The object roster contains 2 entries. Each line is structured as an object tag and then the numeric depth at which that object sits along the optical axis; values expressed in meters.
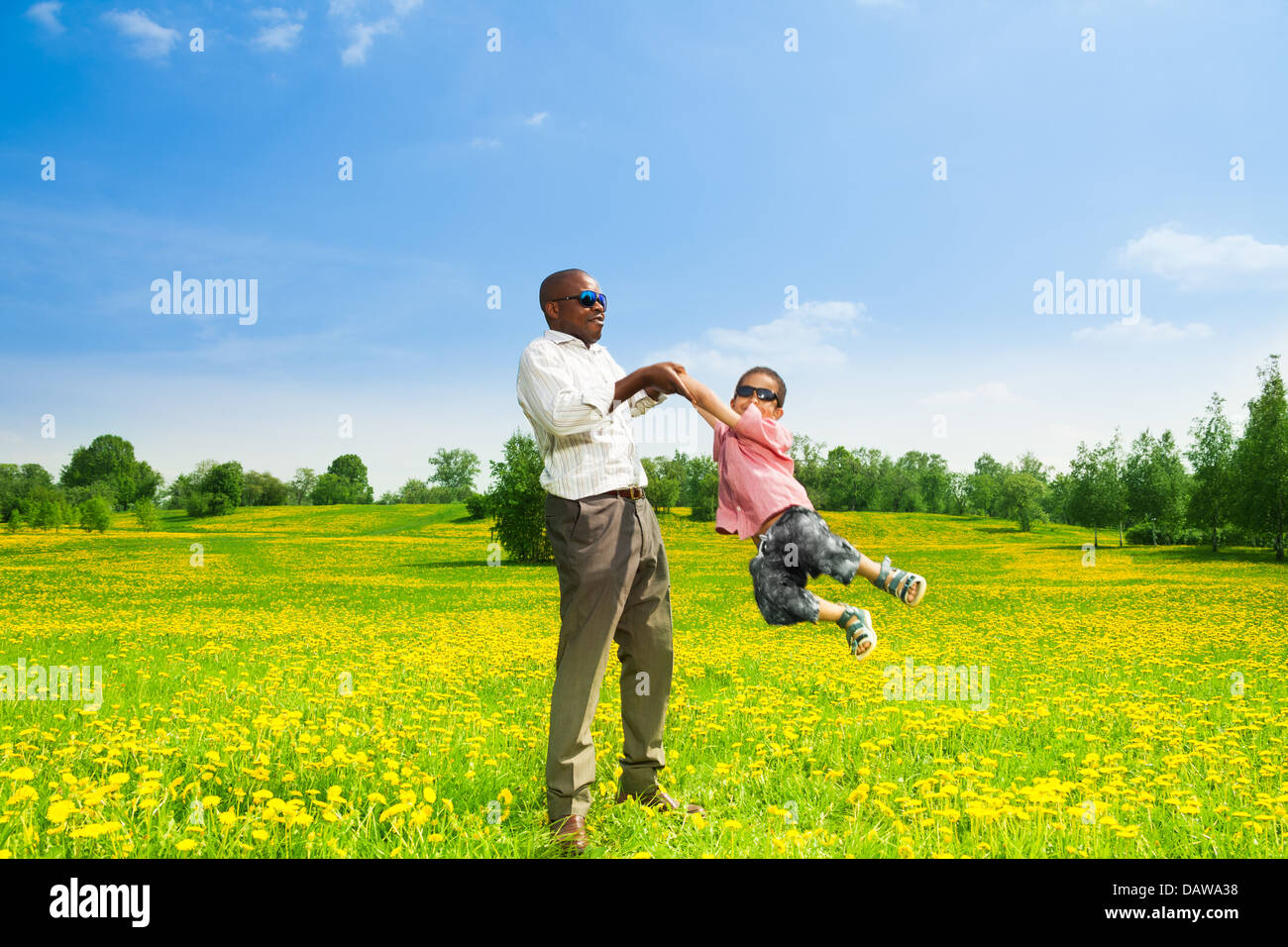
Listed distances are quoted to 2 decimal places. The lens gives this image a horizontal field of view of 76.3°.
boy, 3.01
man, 4.04
